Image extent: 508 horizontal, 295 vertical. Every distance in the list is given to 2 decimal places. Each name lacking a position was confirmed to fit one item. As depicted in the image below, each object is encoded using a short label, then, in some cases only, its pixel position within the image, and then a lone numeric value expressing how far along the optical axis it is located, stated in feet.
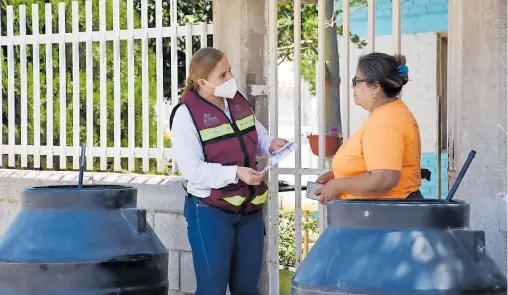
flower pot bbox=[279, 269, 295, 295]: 22.66
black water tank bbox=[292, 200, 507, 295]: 10.78
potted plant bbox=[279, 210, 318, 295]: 23.47
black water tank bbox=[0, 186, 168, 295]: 13.69
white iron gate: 18.30
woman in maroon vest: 16.12
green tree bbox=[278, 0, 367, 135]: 25.77
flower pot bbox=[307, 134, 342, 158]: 20.84
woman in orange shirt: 13.69
